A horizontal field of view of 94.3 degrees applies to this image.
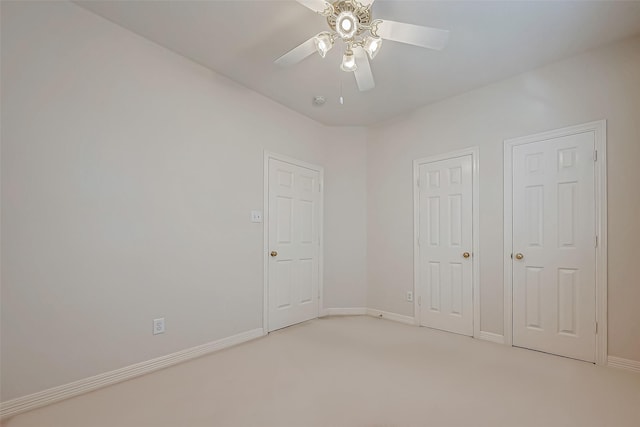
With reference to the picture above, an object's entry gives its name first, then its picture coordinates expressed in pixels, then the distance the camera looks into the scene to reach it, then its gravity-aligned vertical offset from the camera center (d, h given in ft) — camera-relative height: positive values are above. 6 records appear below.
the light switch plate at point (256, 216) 10.48 +0.04
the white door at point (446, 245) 10.59 -0.98
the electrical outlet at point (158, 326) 7.84 -2.91
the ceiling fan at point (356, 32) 5.68 +3.73
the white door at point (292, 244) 11.18 -1.06
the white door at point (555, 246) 8.18 -0.80
